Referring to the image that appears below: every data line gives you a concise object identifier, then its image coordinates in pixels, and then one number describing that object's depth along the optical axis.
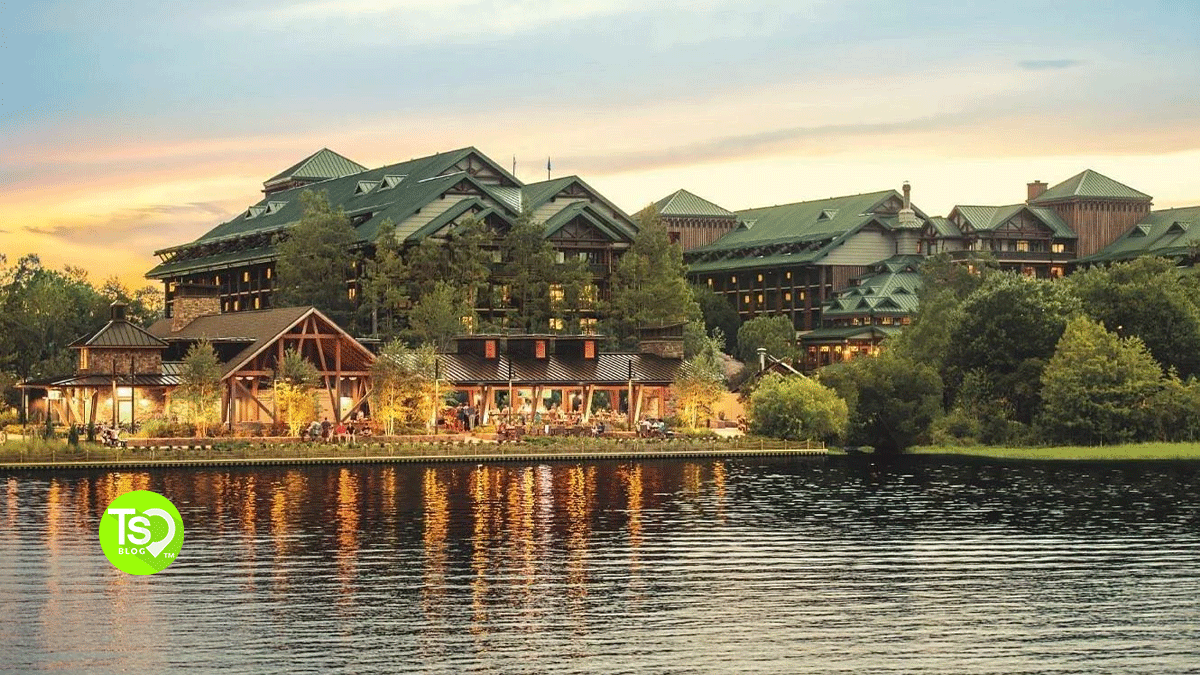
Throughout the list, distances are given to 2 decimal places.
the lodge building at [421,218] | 147.88
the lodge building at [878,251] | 186.50
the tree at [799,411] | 108.81
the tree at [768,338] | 161.88
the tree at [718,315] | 183.88
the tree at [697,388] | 117.38
